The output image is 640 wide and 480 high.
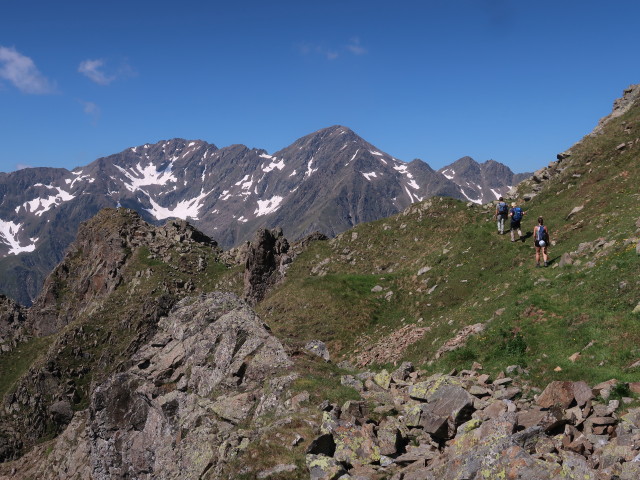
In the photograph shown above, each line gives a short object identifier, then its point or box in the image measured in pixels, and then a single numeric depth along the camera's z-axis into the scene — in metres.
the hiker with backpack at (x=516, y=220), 37.40
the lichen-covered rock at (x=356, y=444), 14.95
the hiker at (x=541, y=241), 30.32
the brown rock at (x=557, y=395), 14.23
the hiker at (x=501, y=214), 42.28
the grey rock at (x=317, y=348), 27.58
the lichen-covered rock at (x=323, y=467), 14.23
